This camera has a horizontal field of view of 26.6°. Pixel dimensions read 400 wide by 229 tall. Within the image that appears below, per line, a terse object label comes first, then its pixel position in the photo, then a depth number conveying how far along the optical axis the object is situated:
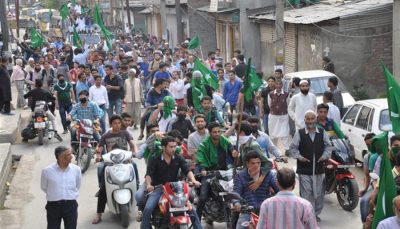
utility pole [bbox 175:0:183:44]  39.31
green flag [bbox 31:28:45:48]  34.81
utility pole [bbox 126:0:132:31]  55.61
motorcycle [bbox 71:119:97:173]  15.20
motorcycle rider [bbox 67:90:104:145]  15.55
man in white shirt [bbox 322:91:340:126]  13.59
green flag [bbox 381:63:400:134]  9.30
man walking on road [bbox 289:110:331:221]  10.88
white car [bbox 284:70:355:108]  18.71
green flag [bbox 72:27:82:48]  32.92
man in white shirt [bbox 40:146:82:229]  9.53
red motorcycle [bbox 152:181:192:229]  9.22
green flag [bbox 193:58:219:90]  18.14
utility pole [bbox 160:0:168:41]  44.20
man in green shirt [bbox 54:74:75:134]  19.19
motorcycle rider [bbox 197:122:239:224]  10.28
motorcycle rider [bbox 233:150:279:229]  8.80
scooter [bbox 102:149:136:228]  11.11
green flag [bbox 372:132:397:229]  7.52
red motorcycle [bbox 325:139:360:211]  11.73
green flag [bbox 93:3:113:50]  30.47
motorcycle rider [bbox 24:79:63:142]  18.39
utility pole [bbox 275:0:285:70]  22.03
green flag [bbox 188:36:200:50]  29.24
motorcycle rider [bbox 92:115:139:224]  12.21
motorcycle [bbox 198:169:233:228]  10.01
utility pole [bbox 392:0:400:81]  20.98
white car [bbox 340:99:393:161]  14.02
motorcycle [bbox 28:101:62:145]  18.11
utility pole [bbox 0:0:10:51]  29.20
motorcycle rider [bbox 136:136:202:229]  9.52
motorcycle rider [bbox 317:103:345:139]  11.94
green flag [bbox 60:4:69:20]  40.07
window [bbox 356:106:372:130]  14.49
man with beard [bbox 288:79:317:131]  14.24
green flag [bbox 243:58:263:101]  17.53
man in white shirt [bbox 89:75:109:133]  17.80
